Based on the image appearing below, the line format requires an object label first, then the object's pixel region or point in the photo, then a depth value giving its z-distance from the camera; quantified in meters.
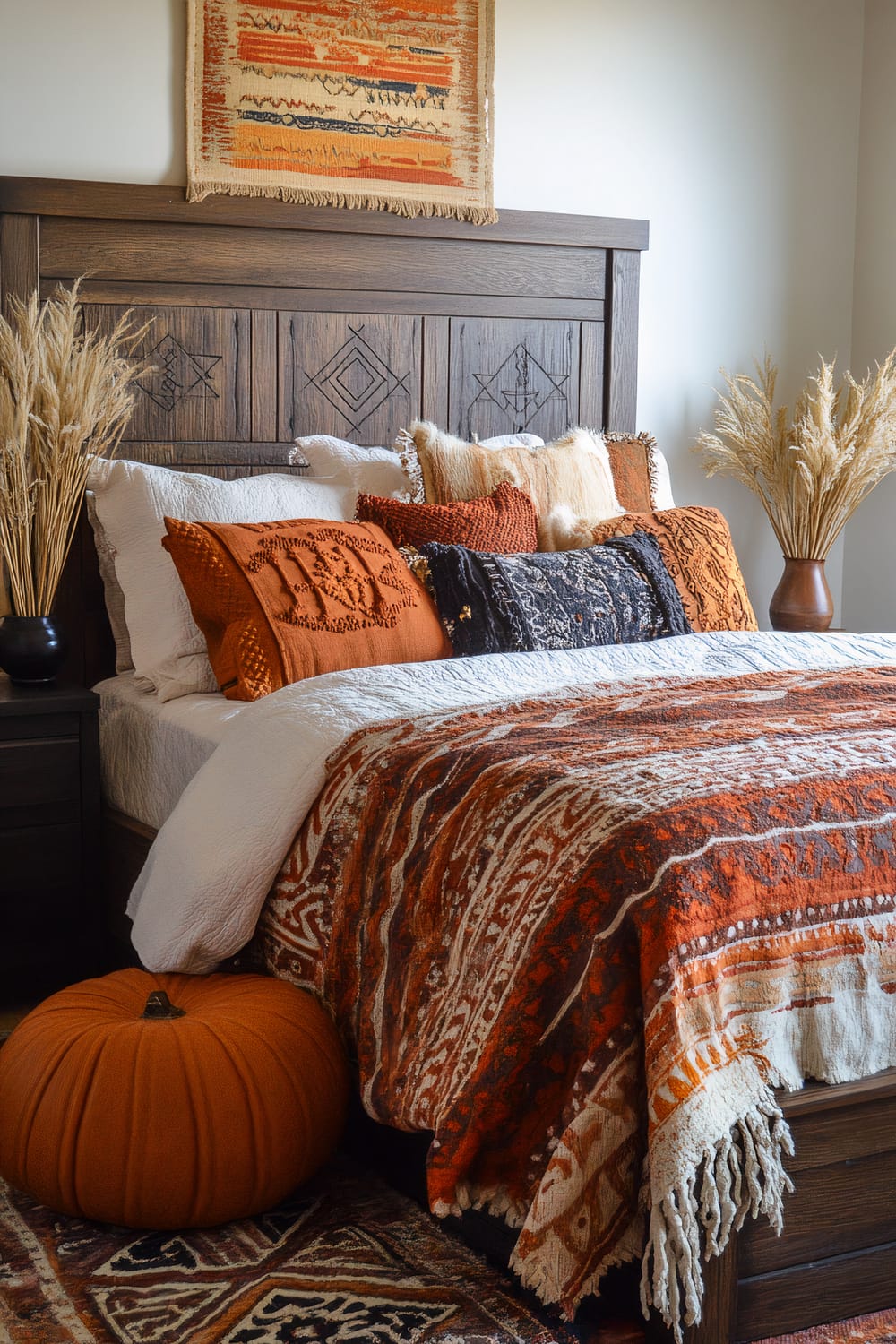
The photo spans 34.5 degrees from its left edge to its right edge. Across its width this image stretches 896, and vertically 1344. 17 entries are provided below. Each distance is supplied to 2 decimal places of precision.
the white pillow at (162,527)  2.91
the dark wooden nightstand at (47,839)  2.83
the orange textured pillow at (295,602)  2.70
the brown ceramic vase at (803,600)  4.01
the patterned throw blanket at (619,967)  1.62
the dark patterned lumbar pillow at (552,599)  2.81
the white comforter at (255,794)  2.27
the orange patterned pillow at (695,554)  3.13
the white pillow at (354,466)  3.26
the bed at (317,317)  3.26
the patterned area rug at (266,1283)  1.78
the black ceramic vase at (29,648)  2.96
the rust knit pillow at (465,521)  3.03
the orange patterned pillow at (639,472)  3.51
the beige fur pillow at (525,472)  3.22
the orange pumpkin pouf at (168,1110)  1.97
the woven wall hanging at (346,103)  3.40
